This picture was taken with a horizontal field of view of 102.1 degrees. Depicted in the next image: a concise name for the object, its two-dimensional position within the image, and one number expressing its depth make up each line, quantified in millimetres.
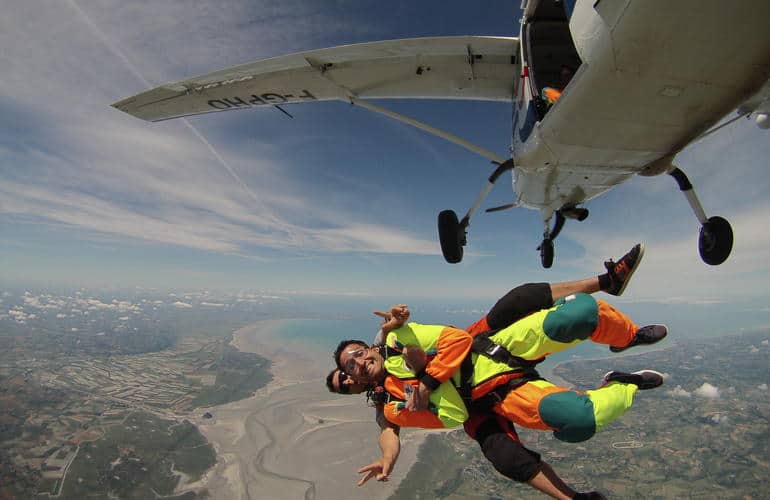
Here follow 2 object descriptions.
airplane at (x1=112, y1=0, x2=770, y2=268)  1438
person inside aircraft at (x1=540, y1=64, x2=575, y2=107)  2533
